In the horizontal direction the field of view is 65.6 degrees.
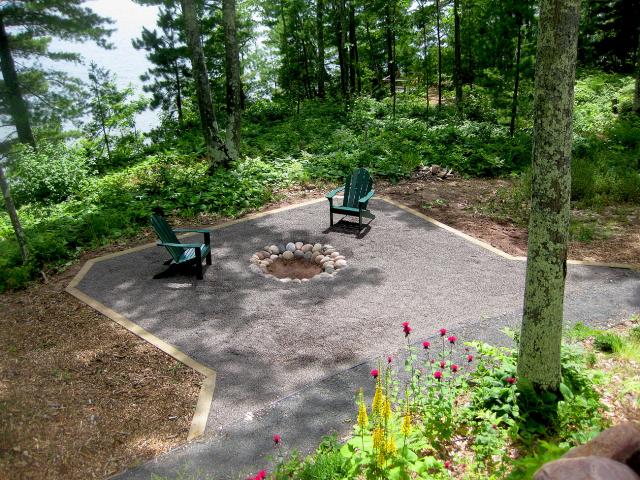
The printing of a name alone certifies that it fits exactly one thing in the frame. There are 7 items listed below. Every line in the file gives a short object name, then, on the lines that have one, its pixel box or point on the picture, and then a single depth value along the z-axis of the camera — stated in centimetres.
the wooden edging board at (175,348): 486
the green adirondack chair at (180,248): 758
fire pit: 791
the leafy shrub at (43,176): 1364
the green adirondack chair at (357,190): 976
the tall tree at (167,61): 2122
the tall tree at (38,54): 1756
